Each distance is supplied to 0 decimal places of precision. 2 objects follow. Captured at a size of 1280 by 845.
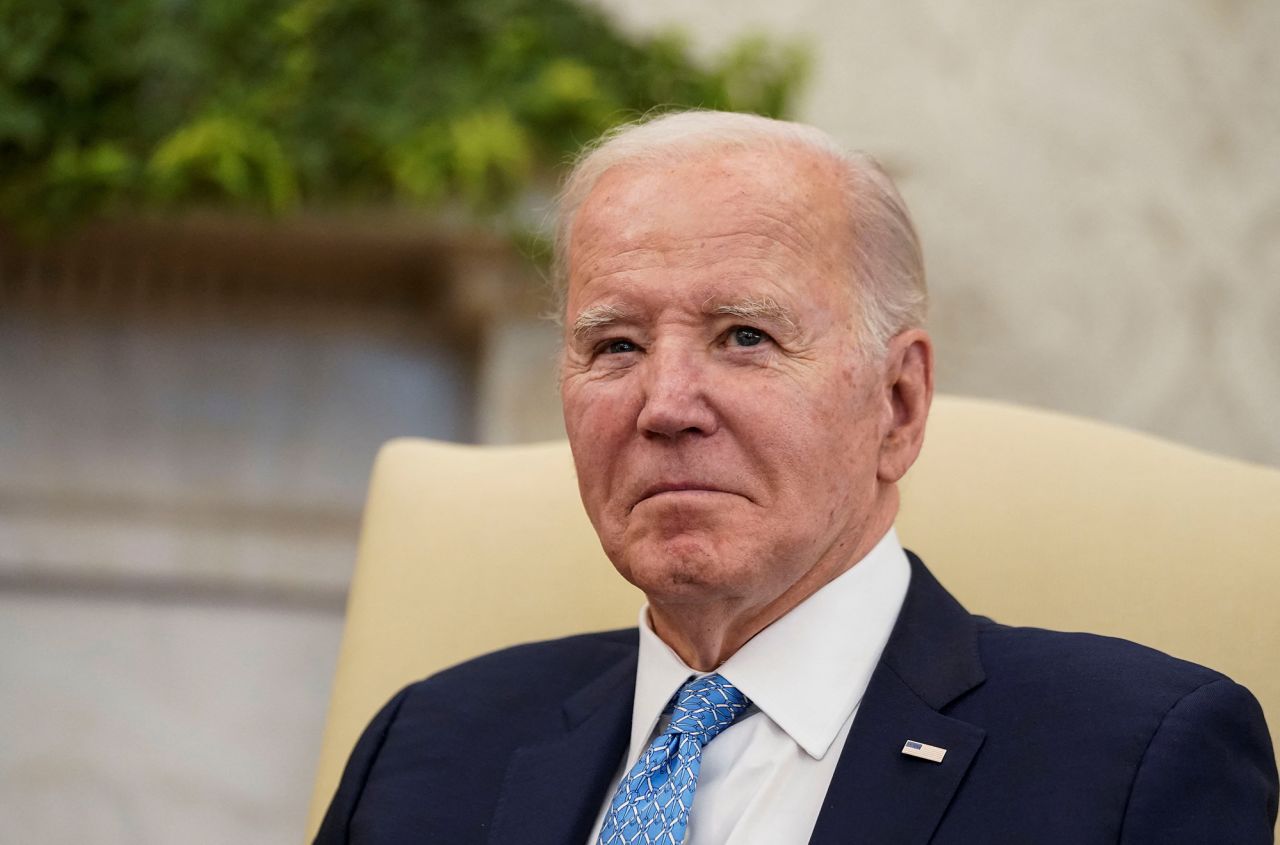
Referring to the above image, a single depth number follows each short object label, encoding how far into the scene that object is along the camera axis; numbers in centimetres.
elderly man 317
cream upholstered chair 330
